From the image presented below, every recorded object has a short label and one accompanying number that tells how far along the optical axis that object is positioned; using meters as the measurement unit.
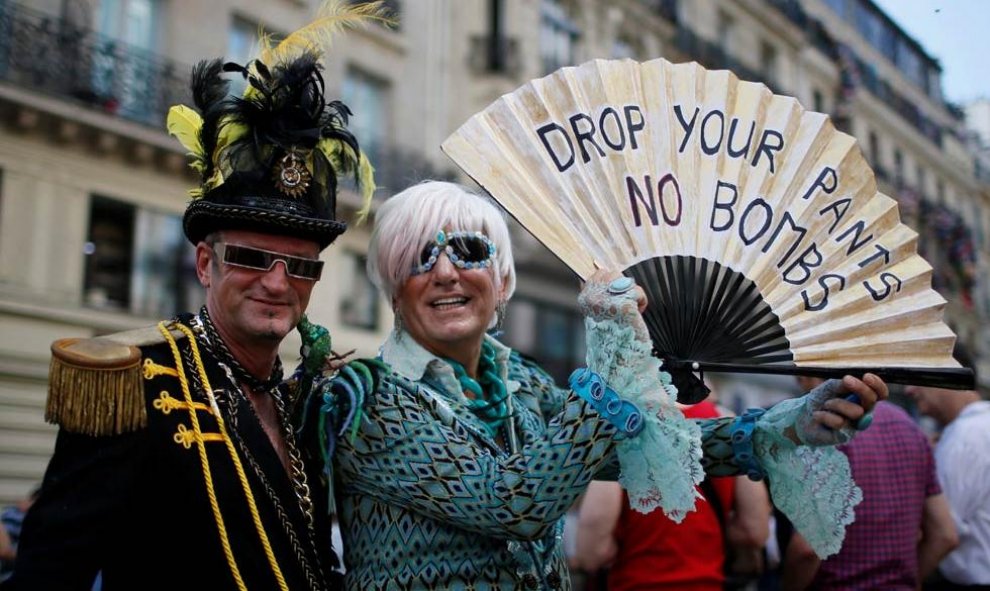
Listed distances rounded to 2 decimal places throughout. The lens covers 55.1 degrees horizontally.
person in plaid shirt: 3.71
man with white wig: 2.10
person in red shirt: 3.43
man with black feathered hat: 1.91
